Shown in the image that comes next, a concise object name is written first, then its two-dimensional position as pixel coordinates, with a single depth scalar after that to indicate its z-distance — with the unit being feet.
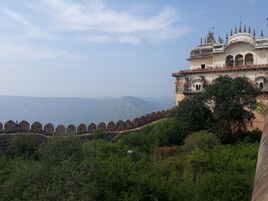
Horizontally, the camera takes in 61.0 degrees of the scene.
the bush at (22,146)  41.94
